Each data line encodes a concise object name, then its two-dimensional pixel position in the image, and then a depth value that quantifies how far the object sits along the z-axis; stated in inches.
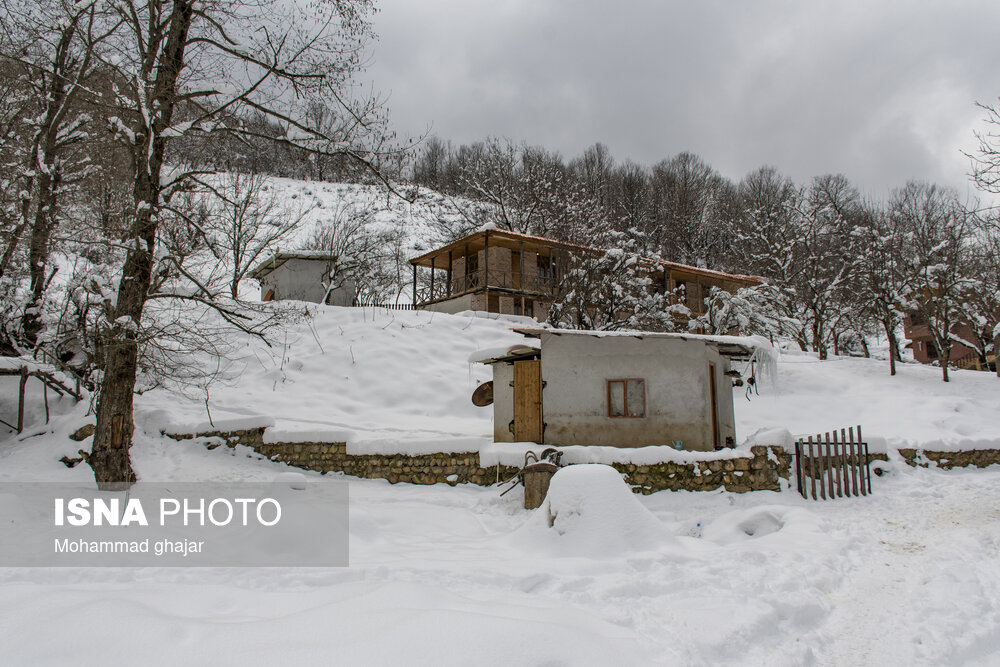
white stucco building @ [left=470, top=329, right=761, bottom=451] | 475.5
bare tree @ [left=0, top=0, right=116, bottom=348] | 276.4
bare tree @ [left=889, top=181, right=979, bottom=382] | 891.4
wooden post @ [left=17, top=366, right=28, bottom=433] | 454.3
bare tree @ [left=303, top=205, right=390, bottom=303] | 1109.1
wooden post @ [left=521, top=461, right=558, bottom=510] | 379.2
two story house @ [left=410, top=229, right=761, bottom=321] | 1031.6
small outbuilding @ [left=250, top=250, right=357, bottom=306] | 1104.2
